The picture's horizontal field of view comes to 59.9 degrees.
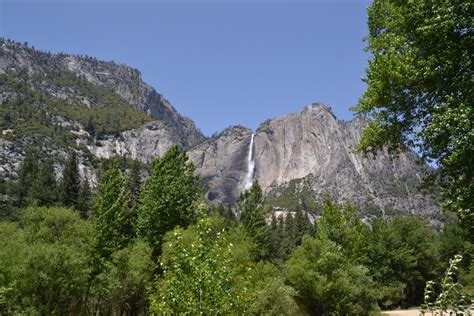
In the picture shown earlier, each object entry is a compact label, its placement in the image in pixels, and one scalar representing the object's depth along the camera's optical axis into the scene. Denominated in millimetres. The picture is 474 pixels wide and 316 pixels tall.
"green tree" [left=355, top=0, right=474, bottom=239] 10414
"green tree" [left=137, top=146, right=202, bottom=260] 36438
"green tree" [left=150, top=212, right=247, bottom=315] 8969
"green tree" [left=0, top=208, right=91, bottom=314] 22094
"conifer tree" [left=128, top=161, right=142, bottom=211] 60925
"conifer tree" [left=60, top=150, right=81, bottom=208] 59750
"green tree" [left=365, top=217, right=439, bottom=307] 64562
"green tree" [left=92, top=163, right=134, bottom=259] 32031
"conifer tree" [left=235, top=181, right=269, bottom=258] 49000
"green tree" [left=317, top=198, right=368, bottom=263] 39250
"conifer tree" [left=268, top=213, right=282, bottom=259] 85500
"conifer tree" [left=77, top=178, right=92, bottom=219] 63062
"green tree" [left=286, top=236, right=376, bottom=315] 33500
